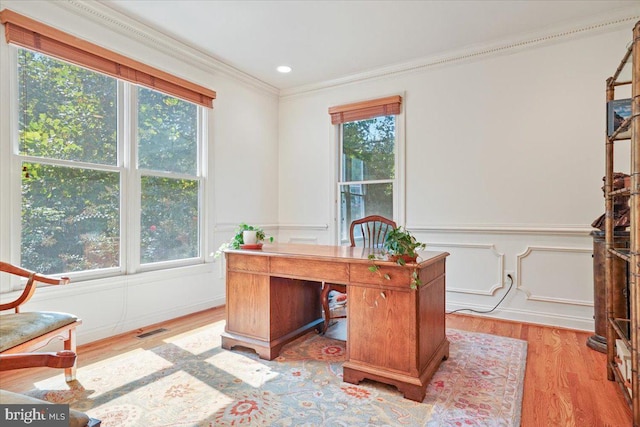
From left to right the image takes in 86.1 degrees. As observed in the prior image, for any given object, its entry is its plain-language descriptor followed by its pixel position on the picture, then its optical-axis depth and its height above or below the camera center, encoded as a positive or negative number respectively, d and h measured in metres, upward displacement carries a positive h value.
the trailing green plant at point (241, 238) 2.65 -0.19
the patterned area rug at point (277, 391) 1.71 -1.02
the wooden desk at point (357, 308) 1.92 -0.61
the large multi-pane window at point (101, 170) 2.49 +0.37
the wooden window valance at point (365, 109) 3.87 +1.24
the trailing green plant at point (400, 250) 1.87 -0.20
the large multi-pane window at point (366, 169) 4.01 +0.55
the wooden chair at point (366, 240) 2.74 -0.25
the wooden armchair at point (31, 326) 1.72 -0.61
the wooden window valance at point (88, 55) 2.34 +1.27
